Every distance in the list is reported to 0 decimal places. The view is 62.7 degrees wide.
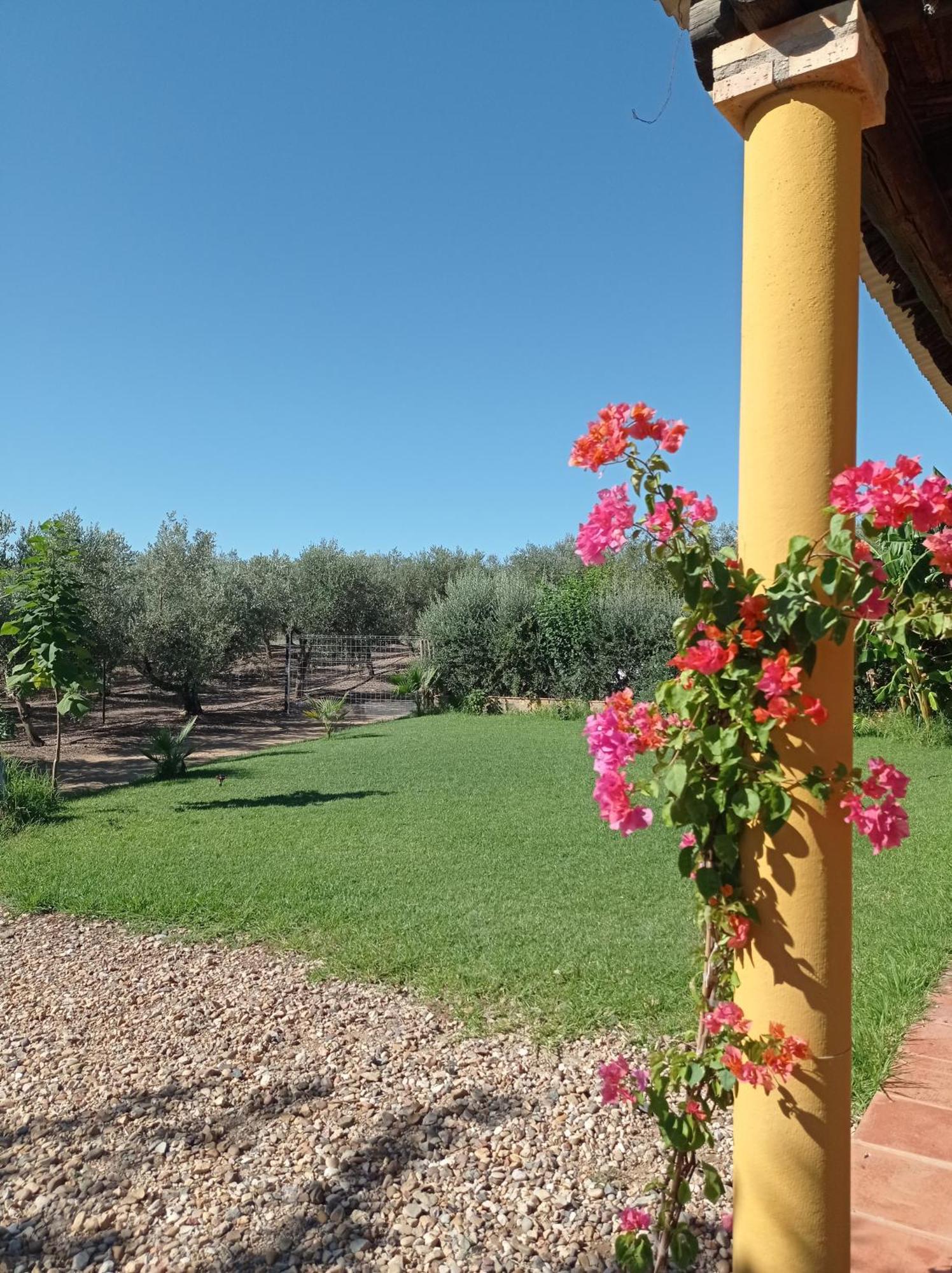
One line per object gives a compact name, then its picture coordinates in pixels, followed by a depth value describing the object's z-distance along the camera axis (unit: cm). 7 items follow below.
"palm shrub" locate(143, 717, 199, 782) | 1019
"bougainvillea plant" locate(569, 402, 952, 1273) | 124
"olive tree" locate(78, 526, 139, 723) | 1554
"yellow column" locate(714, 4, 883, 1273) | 131
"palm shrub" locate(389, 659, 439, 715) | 1806
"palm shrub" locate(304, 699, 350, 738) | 1540
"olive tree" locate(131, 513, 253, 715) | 1684
